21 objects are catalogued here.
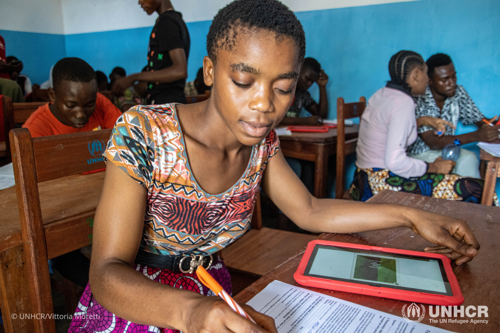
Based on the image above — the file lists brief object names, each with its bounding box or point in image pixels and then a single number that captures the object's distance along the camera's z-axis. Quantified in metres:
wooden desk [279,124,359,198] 2.38
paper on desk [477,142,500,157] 1.67
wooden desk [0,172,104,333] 0.95
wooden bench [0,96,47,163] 2.03
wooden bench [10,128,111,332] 0.90
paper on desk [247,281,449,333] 0.57
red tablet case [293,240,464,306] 0.63
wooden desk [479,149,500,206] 1.66
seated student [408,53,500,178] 2.42
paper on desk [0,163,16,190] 1.36
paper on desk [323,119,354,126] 3.11
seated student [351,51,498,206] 2.04
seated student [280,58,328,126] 3.39
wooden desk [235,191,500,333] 0.63
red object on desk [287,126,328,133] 2.67
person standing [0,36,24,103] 3.12
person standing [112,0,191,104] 2.13
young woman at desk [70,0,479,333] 0.61
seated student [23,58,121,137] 1.75
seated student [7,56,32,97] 5.31
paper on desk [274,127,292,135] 2.53
